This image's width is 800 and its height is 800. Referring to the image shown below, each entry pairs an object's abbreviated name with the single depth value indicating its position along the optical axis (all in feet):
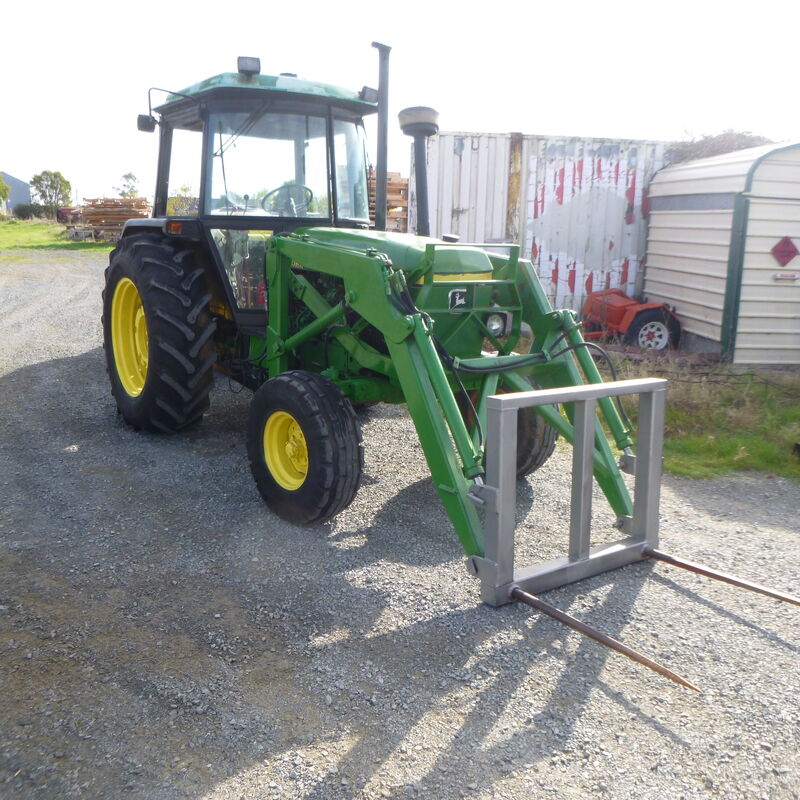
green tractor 13.07
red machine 32.17
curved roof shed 28.30
